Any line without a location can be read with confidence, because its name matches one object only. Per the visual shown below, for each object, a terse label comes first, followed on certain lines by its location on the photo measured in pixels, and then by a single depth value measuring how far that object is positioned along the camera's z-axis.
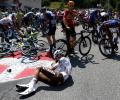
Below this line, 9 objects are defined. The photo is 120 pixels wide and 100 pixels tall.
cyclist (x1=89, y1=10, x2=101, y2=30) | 8.34
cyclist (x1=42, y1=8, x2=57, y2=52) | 6.09
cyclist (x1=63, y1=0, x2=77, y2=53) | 5.62
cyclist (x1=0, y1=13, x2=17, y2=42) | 7.49
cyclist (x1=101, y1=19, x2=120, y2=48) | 5.77
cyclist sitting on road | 4.04
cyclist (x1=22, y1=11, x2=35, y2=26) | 10.82
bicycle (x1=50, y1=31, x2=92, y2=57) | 5.50
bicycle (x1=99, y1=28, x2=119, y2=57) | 5.69
